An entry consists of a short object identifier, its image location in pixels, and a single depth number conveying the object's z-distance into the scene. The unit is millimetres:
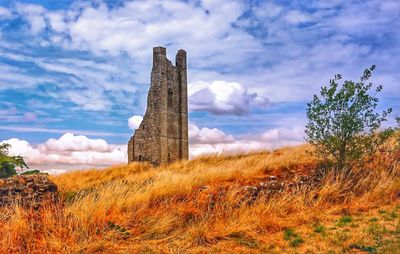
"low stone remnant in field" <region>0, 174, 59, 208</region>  9445
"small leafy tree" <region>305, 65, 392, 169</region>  13680
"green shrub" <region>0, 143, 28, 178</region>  29469
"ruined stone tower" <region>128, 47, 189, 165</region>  33838
